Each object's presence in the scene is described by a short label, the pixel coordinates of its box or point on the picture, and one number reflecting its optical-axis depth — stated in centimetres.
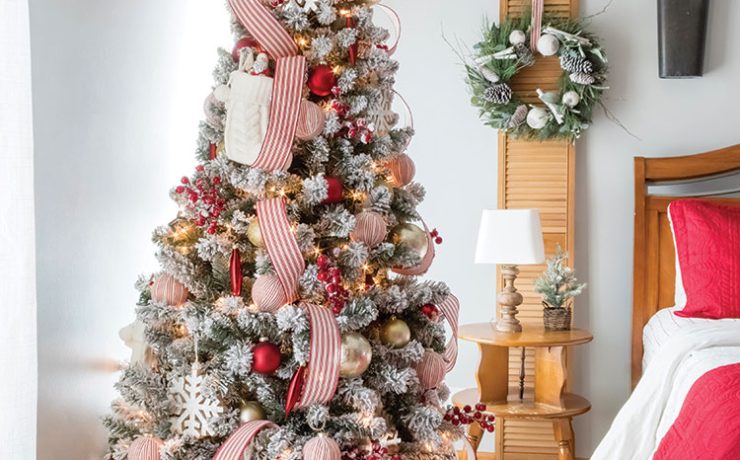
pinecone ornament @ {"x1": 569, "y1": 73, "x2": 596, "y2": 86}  348
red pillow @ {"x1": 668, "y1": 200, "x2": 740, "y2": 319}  318
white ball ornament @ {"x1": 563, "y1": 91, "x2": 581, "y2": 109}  350
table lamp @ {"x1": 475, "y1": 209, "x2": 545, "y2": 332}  324
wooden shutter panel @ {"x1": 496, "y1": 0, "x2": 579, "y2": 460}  364
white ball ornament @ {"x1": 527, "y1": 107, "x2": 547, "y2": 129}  354
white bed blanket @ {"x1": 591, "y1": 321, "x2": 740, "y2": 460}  271
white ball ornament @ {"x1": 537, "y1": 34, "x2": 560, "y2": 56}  351
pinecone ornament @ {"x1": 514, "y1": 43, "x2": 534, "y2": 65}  356
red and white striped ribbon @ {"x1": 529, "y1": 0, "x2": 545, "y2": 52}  348
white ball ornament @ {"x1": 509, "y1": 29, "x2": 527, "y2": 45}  355
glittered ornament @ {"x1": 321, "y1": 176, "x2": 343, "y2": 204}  163
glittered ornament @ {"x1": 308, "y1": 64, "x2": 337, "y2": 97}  166
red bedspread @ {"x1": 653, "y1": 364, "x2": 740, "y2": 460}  224
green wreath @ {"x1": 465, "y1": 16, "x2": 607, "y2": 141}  351
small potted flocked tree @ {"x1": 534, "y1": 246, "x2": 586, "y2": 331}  340
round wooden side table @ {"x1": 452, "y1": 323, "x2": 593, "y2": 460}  321
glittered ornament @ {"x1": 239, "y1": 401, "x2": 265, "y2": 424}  158
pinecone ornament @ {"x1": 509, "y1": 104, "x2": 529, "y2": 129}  357
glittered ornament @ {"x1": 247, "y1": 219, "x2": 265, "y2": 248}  160
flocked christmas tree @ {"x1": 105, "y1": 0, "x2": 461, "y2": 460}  156
